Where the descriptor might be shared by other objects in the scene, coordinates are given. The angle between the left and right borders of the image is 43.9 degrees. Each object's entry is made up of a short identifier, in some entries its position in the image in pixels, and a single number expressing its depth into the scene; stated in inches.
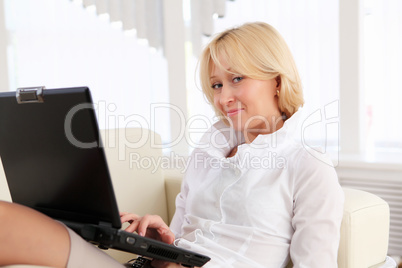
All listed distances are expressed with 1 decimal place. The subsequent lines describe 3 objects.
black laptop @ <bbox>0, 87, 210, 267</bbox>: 43.1
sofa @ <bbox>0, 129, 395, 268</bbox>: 59.3
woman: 54.1
